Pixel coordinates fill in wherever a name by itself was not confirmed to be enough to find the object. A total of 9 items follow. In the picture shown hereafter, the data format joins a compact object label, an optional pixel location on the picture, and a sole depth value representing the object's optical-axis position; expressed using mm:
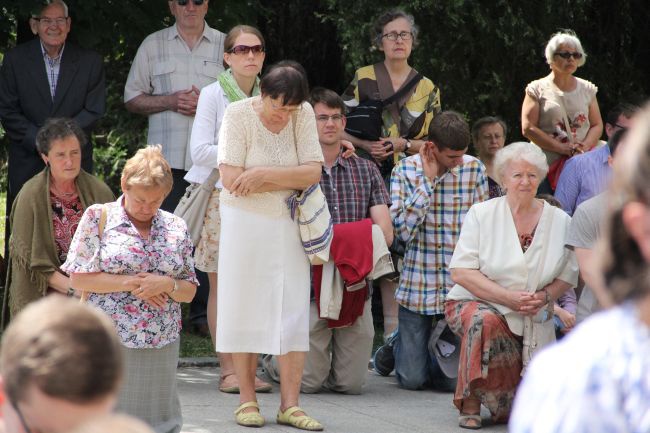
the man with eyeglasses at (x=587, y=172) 15797
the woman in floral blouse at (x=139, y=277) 10805
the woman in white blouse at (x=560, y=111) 18344
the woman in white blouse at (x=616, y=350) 4051
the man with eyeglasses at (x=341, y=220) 14734
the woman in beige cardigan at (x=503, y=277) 13039
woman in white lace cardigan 12414
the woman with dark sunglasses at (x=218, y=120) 14234
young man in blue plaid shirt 15047
